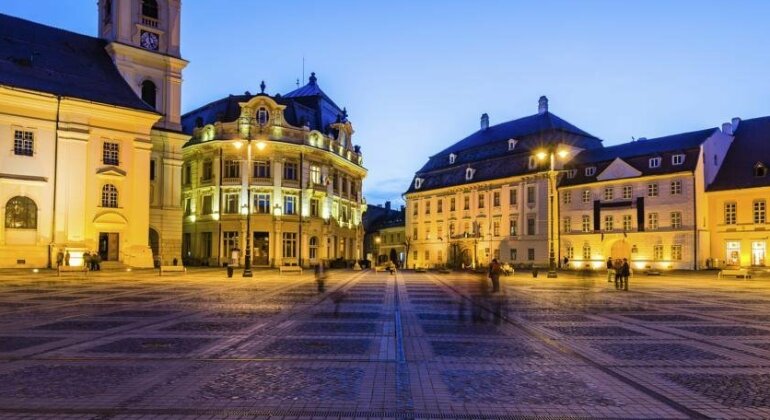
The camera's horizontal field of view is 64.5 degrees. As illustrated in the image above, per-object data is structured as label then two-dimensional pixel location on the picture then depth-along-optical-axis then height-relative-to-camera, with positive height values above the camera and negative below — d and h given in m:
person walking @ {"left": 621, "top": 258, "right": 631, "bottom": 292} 29.41 -1.41
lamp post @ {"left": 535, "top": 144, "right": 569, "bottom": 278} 37.97 -0.37
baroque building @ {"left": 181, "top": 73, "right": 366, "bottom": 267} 62.84 +5.90
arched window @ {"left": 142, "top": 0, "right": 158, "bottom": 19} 53.25 +20.25
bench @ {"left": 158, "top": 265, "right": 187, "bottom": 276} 40.77 -2.04
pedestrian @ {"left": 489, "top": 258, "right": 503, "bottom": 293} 20.68 -1.09
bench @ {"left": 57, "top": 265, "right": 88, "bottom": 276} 37.57 -1.90
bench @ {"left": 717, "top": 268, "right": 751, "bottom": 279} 42.85 -2.07
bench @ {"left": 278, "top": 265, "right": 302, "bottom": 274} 44.97 -2.11
